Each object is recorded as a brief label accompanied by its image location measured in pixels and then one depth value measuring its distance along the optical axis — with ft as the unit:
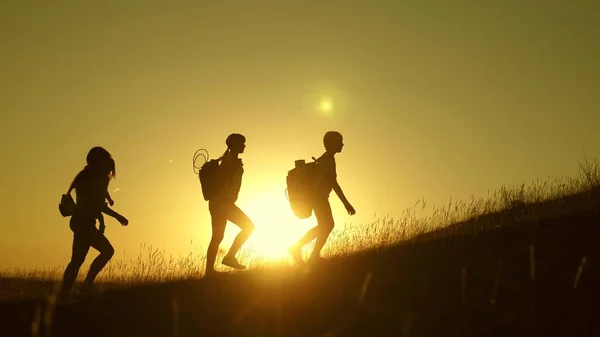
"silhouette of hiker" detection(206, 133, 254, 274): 31.71
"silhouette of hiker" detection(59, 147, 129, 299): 31.63
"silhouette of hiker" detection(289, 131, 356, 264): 33.22
